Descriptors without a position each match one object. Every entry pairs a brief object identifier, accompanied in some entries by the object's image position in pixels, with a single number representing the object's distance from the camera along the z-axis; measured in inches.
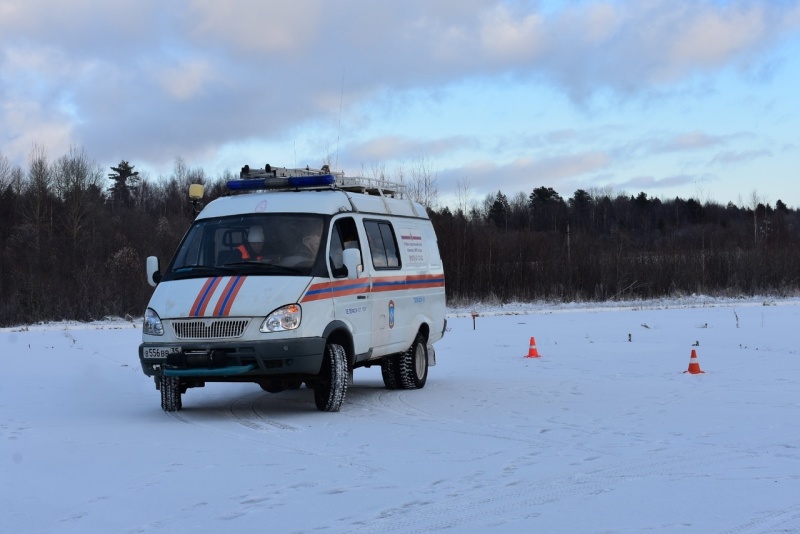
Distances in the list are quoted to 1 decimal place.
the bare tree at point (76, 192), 2549.2
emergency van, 418.0
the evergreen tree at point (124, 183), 3592.5
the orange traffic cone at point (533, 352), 700.7
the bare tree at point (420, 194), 1802.4
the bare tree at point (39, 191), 2596.0
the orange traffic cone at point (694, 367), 570.3
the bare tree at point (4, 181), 2820.4
